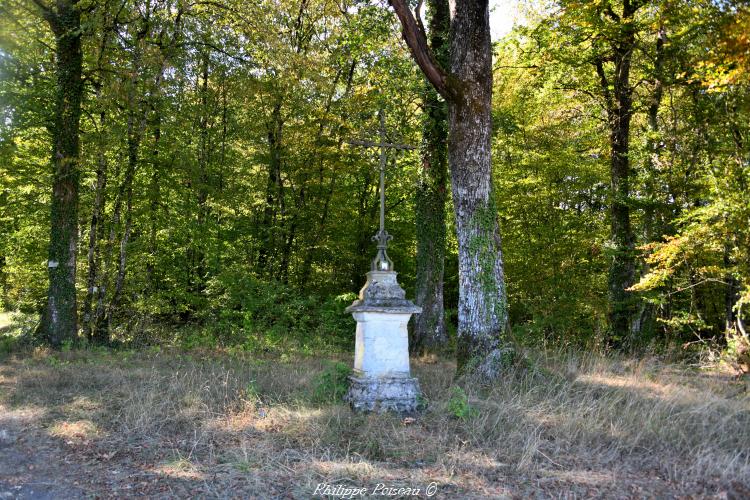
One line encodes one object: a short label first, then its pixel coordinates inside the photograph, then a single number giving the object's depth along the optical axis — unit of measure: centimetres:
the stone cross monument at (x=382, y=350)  608
